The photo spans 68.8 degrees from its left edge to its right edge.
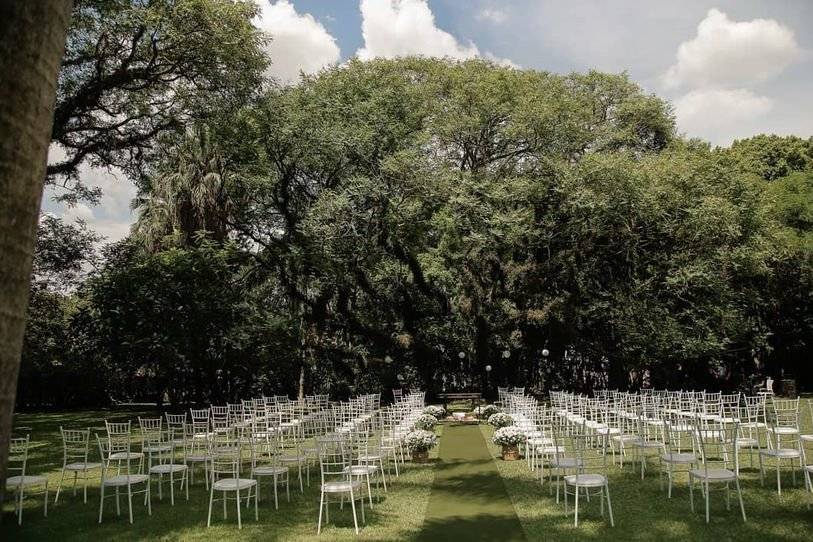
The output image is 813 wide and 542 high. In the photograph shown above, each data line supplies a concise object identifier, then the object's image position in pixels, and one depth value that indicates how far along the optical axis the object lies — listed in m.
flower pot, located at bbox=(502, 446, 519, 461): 11.73
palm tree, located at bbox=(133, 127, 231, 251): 22.77
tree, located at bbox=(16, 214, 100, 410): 22.61
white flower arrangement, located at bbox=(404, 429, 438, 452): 11.53
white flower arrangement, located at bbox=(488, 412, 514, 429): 14.09
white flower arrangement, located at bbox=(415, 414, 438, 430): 14.98
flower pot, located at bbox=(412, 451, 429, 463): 11.90
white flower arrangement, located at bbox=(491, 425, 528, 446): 11.50
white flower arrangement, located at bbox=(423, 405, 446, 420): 18.47
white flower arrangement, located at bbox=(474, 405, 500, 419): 19.08
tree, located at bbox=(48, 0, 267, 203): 15.48
